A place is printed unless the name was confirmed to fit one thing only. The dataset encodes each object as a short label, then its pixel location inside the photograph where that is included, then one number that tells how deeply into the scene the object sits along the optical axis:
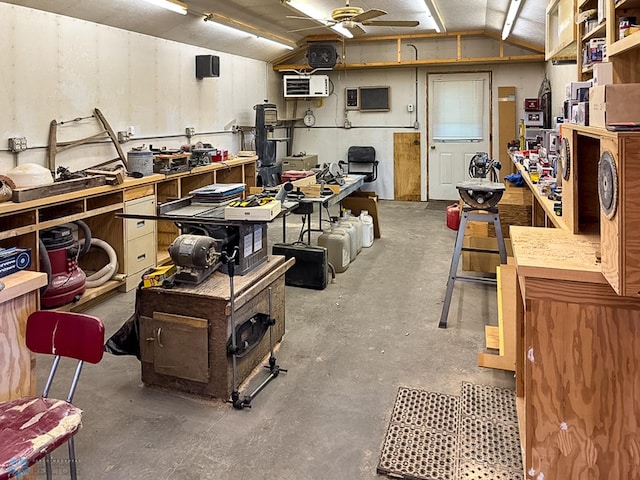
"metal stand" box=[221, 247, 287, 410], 2.71
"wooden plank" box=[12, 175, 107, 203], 3.57
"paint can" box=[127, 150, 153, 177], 4.93
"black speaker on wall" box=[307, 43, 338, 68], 8.90
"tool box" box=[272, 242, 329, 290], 4.79
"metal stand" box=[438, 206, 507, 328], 3.79
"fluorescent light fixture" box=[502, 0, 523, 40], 5.63
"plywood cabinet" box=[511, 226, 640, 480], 1.69
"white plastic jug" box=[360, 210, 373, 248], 6.27
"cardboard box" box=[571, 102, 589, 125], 2.11
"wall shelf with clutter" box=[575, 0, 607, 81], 3.20
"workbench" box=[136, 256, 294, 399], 2.77
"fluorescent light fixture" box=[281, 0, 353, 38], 5.72
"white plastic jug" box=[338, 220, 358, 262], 5.63
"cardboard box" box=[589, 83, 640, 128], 1.51
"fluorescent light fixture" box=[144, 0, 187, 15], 4.89
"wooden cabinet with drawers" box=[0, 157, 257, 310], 3.71
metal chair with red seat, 1.49
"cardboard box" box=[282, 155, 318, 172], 8.88
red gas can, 7.07
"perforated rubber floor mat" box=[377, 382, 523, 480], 2.23
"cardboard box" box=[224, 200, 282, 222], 2.89
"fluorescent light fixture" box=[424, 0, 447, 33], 6.11
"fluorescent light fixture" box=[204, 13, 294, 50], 6.05
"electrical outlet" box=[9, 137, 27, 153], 4.24
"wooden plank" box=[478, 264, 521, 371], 3.01
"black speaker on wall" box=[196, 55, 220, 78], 6.81
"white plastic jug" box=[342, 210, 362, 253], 5.96
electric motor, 2.79
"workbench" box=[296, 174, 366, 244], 4.78
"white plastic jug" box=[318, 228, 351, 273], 5.26
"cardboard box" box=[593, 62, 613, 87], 2.60
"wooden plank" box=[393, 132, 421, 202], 9.58
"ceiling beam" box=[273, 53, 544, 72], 8.35
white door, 9.12
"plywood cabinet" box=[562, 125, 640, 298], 1.45
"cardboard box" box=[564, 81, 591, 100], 3.05
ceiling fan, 5.02
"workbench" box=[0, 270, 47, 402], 1.87
